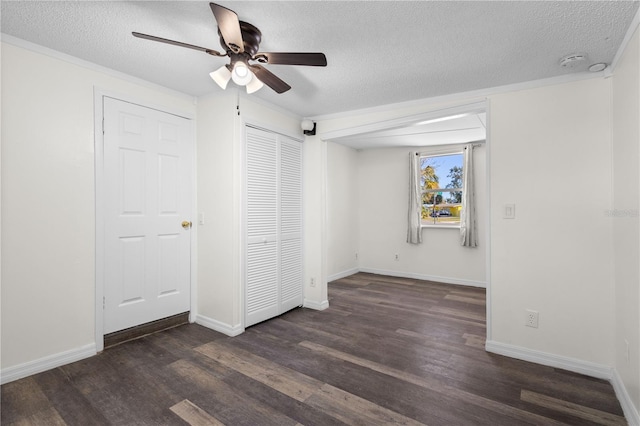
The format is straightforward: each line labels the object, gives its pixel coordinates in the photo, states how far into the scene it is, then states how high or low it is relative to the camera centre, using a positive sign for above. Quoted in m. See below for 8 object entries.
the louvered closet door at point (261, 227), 3.21 -0.16
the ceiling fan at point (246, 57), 1.70 +0.95
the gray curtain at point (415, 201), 5.48 +0.19
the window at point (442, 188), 5.35 +0.42
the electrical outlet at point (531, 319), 2.59 -0.91
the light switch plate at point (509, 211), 2.69 +0.00
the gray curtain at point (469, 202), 5.00 +0.15
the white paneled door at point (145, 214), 2.68 -0.01
